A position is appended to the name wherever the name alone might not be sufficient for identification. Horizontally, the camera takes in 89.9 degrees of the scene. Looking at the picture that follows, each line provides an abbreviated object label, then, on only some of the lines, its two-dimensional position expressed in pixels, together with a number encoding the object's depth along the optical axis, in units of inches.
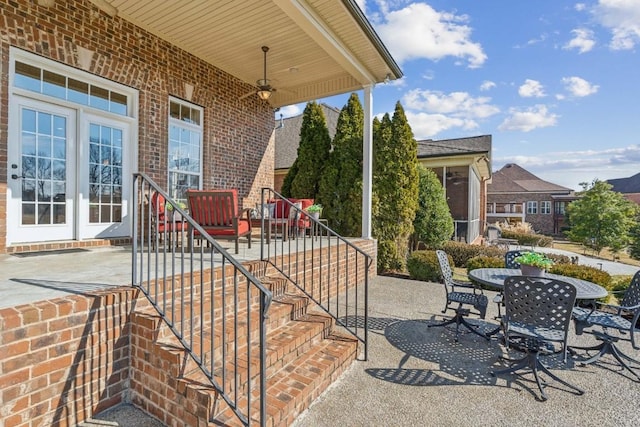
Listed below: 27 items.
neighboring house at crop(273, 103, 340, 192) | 544.1
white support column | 245.8
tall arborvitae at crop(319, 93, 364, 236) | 293.0
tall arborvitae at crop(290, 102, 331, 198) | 324.5
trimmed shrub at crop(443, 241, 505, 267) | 358.5
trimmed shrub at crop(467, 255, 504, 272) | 253.2
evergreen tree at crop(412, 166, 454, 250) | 343.6
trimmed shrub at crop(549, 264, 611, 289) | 215.2
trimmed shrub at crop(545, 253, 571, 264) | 341.6
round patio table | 117.2
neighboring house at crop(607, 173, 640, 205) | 1749.1
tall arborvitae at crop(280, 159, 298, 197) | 343.0
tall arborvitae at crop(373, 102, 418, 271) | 286.5
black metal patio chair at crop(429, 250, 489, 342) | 143.0
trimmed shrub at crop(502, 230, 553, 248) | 688.4
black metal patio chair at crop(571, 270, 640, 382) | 118.5
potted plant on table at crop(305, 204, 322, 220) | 247.9
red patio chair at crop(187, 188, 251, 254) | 165.6
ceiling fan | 221.1
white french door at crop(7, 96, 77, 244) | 151.7
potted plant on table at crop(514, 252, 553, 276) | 132.0
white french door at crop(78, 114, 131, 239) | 177.0
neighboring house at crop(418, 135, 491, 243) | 420.5
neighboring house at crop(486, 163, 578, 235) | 1120.2
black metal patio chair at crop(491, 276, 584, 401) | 104.6
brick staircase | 77.0
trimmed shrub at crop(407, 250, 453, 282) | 258.2
